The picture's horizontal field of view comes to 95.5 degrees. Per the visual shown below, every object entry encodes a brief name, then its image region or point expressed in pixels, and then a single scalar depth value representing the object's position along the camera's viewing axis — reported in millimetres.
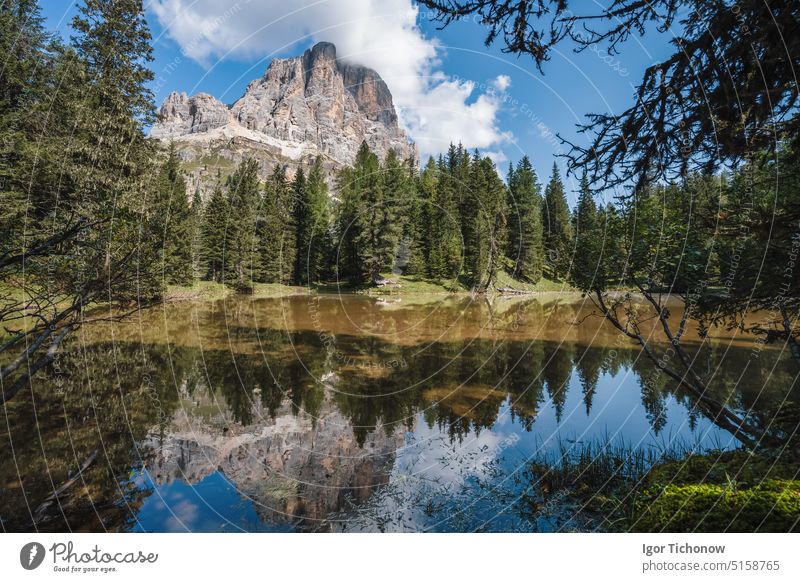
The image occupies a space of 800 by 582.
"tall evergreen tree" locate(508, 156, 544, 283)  33378
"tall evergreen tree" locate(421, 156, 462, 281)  39975
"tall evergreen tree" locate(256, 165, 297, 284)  41875
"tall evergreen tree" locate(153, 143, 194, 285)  26239
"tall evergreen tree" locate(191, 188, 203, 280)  36719
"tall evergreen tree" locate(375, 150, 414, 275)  38281
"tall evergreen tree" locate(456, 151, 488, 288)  37594
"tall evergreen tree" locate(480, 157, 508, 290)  35922
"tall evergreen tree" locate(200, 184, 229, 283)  40375
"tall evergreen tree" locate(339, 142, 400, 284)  38156
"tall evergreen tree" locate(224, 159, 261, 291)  38469
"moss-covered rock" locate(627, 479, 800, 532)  2338
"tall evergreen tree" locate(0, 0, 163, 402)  16359
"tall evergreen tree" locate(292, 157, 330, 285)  44656
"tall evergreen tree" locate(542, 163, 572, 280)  37656
